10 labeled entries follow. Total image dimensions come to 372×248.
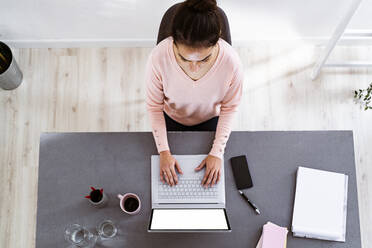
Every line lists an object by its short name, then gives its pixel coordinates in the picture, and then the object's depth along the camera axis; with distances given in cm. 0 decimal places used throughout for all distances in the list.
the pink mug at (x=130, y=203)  113
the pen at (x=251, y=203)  116
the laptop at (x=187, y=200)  106
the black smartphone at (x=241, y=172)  118
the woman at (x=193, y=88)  107
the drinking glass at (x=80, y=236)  111
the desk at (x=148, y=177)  114
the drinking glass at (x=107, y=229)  113
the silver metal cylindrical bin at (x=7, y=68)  193
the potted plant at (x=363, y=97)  202
